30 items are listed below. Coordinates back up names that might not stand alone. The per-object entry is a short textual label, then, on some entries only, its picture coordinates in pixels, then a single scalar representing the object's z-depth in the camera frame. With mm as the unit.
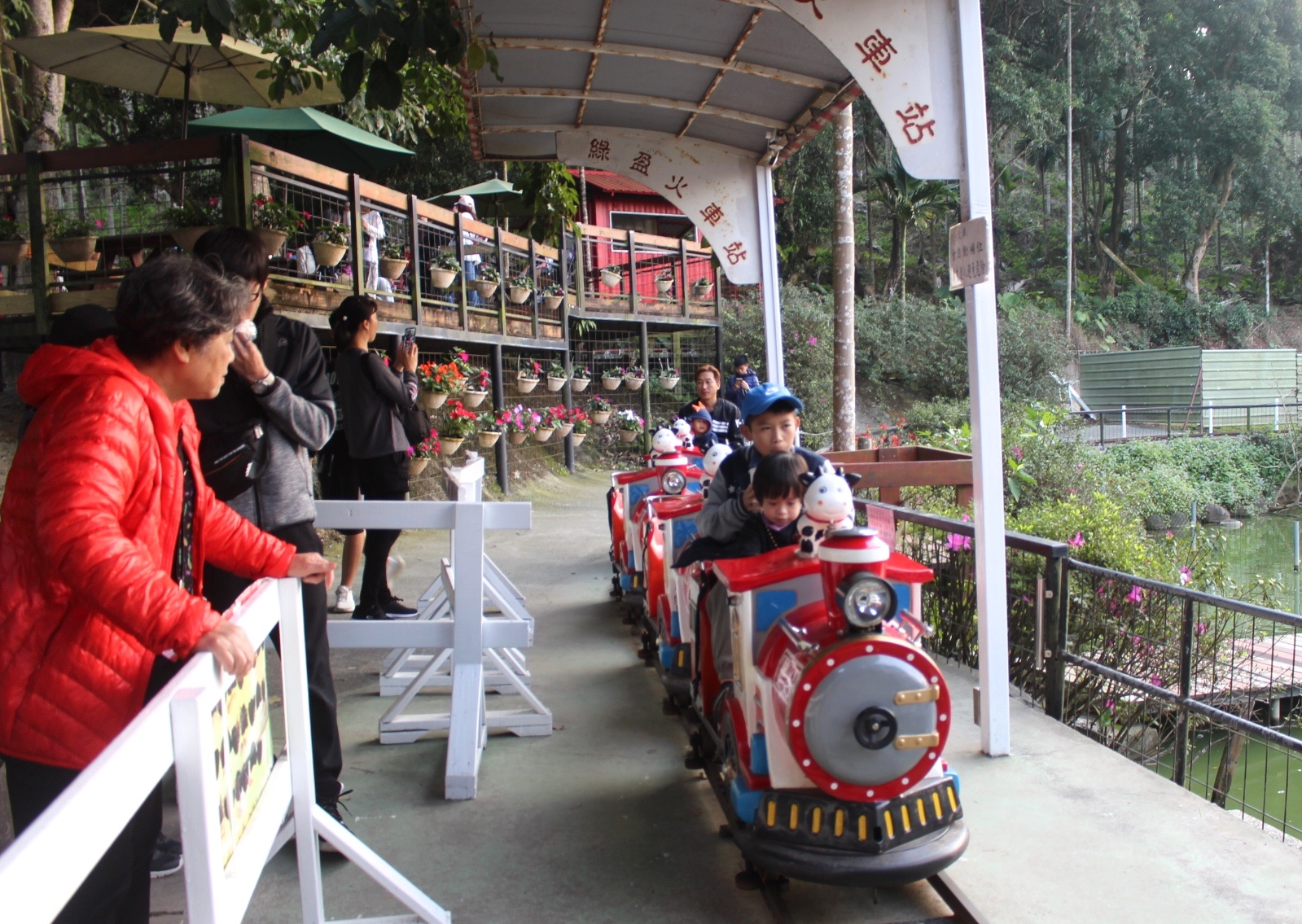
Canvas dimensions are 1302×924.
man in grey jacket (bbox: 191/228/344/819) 2992
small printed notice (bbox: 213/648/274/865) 1675
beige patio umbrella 7793
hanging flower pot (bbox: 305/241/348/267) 7996
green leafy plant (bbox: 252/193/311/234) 7211
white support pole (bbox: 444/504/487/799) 3738
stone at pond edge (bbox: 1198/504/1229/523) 18938
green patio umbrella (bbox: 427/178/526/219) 15758
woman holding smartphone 5316
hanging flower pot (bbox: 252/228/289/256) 7062
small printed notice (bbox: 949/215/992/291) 3855
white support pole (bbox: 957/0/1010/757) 3977
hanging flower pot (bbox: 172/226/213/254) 6953
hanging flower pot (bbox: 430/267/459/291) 10609
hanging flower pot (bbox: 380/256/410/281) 9453
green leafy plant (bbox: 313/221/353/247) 8055
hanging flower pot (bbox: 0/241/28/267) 7520
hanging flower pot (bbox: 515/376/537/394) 13320
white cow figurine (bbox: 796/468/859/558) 2799
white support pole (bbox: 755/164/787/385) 6230
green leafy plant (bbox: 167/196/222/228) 7105
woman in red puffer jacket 1643
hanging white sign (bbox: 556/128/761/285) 6707
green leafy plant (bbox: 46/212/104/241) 7516
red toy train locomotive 2611
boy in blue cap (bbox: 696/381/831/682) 3449
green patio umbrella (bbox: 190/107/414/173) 9383
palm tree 28062
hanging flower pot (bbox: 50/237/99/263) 7430
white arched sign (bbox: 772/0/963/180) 4020
